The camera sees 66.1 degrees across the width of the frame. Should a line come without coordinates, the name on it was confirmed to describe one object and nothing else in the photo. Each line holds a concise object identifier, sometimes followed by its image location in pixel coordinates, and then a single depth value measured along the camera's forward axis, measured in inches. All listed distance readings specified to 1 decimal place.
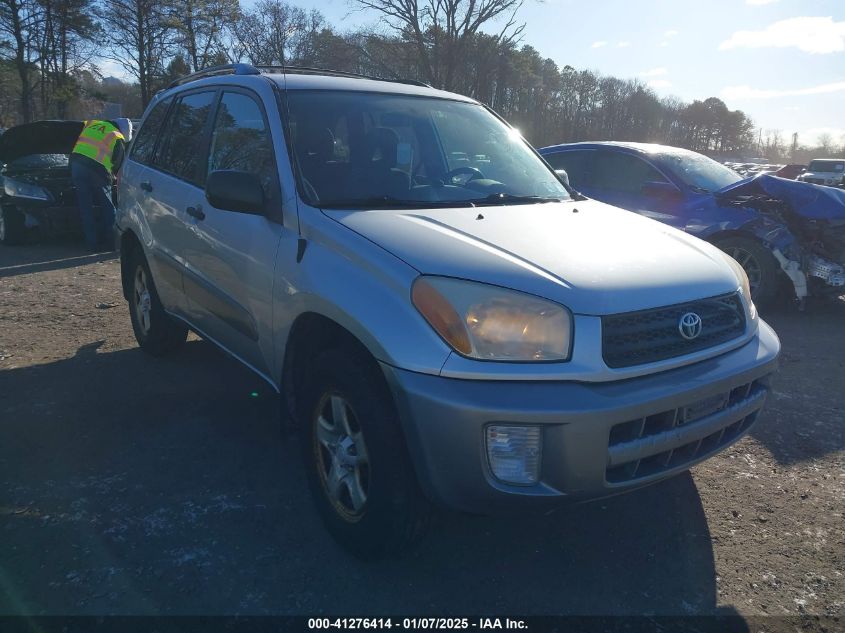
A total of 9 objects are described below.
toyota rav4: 84.3
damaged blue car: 247.8
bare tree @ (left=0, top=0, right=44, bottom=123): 1062.4
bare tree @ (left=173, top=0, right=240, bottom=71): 1244.5
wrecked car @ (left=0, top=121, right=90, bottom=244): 366.9
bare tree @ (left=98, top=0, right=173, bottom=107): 1184.8
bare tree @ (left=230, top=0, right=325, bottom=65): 1513.3
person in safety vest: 341.7
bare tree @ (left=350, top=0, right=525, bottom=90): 1131.9
